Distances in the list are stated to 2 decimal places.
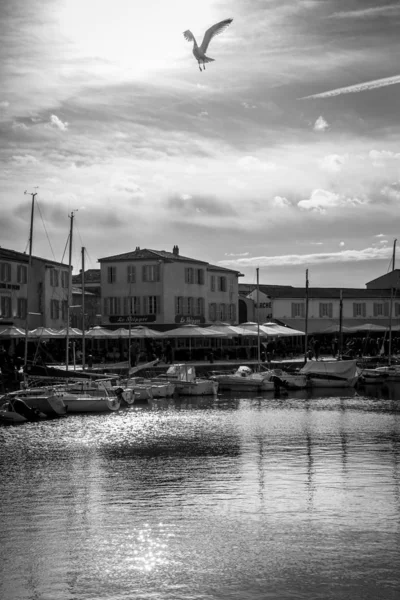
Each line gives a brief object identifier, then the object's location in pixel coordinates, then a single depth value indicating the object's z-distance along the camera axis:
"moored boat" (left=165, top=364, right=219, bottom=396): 62.84
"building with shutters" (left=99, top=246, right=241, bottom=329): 91.38
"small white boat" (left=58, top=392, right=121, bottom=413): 50.91
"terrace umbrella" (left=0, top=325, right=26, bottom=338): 64.06
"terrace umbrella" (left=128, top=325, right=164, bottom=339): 72.50
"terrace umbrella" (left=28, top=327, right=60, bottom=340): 64.88
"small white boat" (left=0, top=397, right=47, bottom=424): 45.22
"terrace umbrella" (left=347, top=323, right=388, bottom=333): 92.81
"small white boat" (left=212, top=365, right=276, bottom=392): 66.25
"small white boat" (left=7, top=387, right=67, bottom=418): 47.91
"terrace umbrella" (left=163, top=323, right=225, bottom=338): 73.62
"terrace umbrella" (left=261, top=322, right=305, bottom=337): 80.38
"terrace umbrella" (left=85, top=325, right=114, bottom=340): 70.15
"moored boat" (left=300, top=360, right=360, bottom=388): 70.38
